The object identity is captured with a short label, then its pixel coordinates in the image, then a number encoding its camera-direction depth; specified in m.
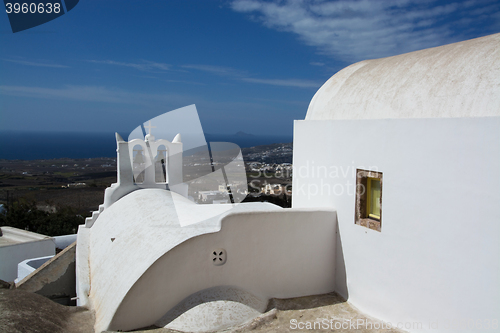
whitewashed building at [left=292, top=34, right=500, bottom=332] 4.27
